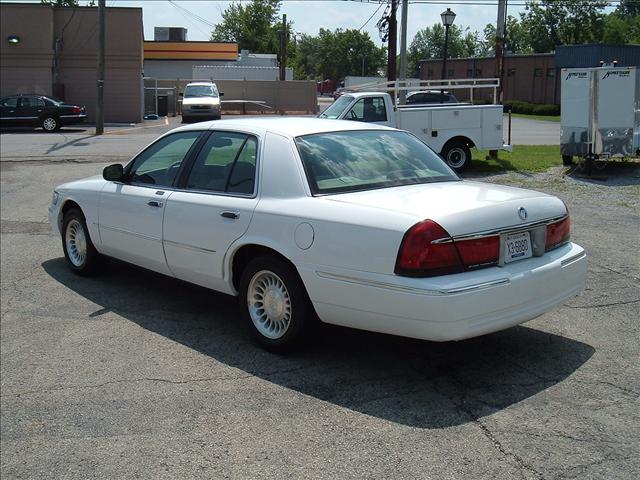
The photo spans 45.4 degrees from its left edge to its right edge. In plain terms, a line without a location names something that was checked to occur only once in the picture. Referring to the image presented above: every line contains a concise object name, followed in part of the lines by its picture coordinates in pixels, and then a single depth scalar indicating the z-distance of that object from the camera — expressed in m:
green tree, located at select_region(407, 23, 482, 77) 134.19
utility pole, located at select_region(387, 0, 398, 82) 32.91
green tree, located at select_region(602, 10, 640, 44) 76.38
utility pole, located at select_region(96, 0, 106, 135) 29.03
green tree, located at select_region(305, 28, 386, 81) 128.38
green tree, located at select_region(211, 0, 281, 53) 101.69
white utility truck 16.98
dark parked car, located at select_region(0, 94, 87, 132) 32.81
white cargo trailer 15.52
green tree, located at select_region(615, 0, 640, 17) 104.00
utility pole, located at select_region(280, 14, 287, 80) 61.31
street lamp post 27.19
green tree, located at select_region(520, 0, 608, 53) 82.94
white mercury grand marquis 4.45
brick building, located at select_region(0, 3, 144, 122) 38.16
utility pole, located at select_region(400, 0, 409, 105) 30.69
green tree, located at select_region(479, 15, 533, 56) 101.47
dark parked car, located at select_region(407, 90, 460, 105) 34.31
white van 36.75
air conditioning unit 67.00
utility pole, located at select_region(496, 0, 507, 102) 21.30
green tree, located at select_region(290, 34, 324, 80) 134.24
